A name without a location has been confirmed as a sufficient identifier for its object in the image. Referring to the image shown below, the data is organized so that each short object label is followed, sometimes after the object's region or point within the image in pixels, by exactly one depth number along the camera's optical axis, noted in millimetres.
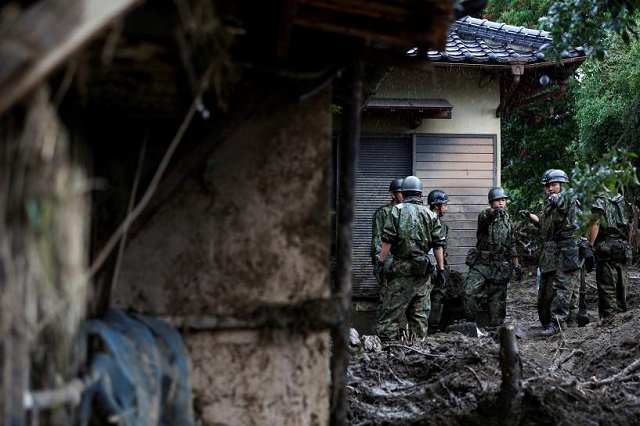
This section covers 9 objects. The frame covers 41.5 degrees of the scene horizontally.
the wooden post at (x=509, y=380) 6098
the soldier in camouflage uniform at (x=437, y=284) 12000
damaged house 3031
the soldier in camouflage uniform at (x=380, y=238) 10828
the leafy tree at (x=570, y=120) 15594
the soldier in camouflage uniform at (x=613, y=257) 11578
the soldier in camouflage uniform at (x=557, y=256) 11359
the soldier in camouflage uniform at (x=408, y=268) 10477
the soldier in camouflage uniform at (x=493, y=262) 12023
